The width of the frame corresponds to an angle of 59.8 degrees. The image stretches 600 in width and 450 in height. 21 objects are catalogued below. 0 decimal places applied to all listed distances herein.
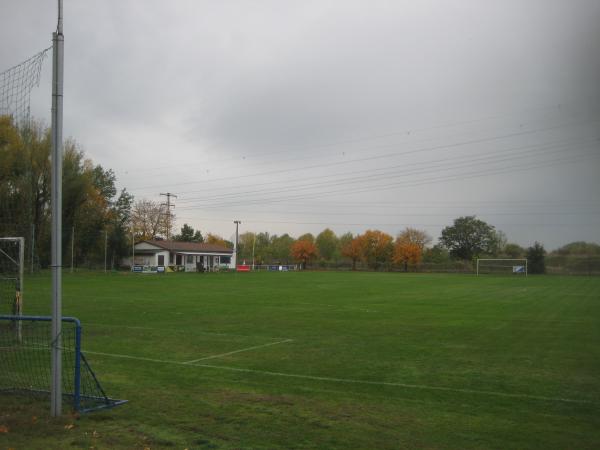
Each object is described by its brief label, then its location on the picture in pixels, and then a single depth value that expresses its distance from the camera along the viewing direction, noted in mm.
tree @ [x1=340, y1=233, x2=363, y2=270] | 107312
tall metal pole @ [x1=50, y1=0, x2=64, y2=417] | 6746
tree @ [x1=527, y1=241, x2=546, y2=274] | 70769
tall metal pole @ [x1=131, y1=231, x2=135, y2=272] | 70312
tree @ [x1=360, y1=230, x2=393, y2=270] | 104750
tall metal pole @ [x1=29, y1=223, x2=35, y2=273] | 20238
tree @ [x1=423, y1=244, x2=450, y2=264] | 102675
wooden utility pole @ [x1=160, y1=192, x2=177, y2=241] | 90556
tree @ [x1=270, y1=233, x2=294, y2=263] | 125438
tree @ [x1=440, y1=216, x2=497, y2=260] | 109062
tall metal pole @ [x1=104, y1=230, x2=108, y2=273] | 61906
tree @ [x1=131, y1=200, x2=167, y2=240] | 88250
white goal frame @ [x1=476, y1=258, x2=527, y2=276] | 70812
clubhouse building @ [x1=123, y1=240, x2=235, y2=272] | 72112
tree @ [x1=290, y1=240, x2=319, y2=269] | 115100
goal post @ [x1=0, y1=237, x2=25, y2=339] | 13539
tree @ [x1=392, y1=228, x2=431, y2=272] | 98938
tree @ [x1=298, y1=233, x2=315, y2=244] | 140938
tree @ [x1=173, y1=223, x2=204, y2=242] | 101594
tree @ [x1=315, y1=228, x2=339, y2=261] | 132038
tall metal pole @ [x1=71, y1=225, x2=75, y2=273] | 54412
